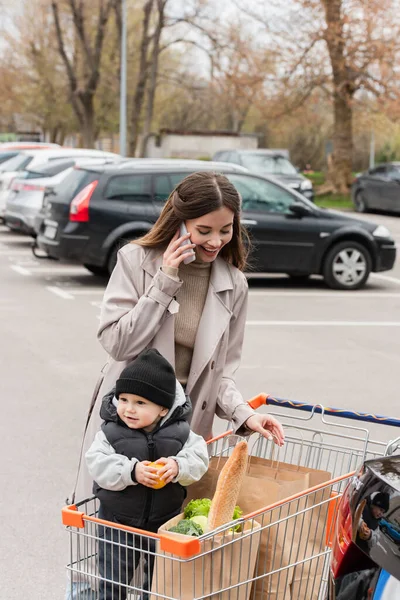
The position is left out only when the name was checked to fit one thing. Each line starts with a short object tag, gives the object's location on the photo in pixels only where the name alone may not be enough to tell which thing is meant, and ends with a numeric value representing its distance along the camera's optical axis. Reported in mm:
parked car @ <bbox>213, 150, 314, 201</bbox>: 26875
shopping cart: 2553
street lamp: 35875
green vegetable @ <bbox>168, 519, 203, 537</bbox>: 2625
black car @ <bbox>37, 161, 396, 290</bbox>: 13117
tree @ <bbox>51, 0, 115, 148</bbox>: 40562
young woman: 3141
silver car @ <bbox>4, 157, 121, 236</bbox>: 17641
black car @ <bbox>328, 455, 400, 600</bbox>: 2115
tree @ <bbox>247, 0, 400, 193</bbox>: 30469
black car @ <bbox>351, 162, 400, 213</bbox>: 28359
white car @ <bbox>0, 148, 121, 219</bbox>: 20359
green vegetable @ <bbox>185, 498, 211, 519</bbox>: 2807
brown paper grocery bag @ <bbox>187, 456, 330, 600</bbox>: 2766
